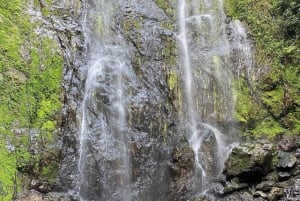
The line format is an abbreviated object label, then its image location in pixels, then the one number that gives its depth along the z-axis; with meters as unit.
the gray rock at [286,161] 9.95
